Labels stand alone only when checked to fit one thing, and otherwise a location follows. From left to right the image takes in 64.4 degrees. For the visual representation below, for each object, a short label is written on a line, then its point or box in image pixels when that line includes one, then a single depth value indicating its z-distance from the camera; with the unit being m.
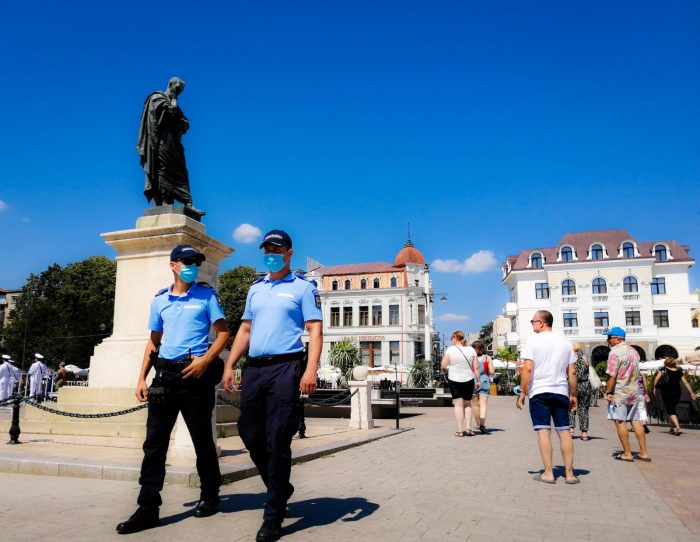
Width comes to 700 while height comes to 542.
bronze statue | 9.17
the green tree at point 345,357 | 53.66
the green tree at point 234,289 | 54.97
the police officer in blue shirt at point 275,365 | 3.79
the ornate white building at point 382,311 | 63.00
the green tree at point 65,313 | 42.12
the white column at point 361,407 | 11.41
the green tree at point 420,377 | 46.66
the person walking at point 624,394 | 7.90
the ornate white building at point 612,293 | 50.97
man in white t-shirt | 6.15
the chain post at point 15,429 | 7.44
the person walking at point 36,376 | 19.42
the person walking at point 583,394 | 10.38
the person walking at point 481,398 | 11.50
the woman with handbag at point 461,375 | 10.45
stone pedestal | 8.07
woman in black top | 12.55
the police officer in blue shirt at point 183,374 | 4.07
